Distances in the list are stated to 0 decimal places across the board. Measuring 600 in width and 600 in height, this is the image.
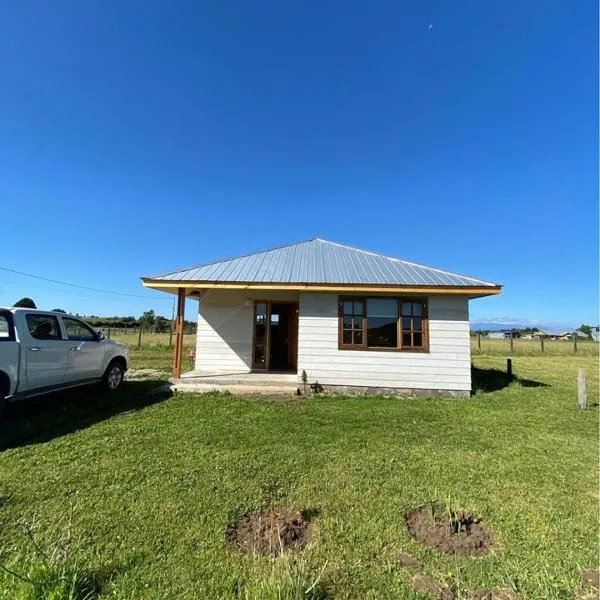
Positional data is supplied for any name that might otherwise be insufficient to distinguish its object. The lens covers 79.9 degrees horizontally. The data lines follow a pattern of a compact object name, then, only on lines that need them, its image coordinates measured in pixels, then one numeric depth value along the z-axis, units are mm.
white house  9062
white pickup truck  5664
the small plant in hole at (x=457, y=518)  3080
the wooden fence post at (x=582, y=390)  7739
